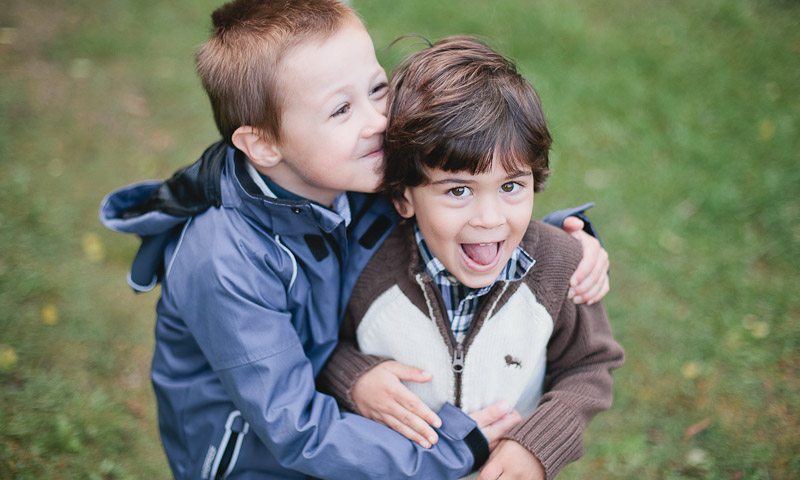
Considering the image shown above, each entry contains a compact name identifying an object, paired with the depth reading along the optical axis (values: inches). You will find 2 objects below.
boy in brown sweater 70.5
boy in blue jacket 74.3
